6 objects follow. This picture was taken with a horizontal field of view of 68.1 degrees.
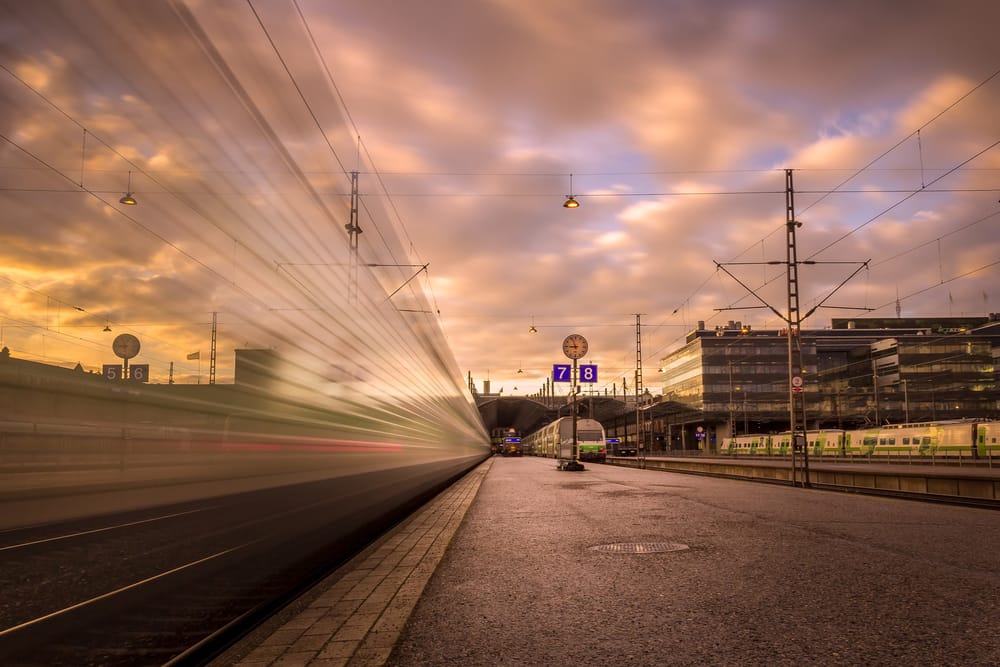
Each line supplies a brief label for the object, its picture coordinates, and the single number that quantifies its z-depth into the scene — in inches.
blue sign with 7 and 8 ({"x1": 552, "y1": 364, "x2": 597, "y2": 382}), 1478.8
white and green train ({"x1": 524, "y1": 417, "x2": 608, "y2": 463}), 1843.0
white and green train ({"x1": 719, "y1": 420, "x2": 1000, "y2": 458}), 1355.8
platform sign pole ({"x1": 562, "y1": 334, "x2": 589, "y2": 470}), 1171.3
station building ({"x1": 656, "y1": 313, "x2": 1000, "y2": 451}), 3750.0
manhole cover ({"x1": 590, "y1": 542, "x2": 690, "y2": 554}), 309.8
